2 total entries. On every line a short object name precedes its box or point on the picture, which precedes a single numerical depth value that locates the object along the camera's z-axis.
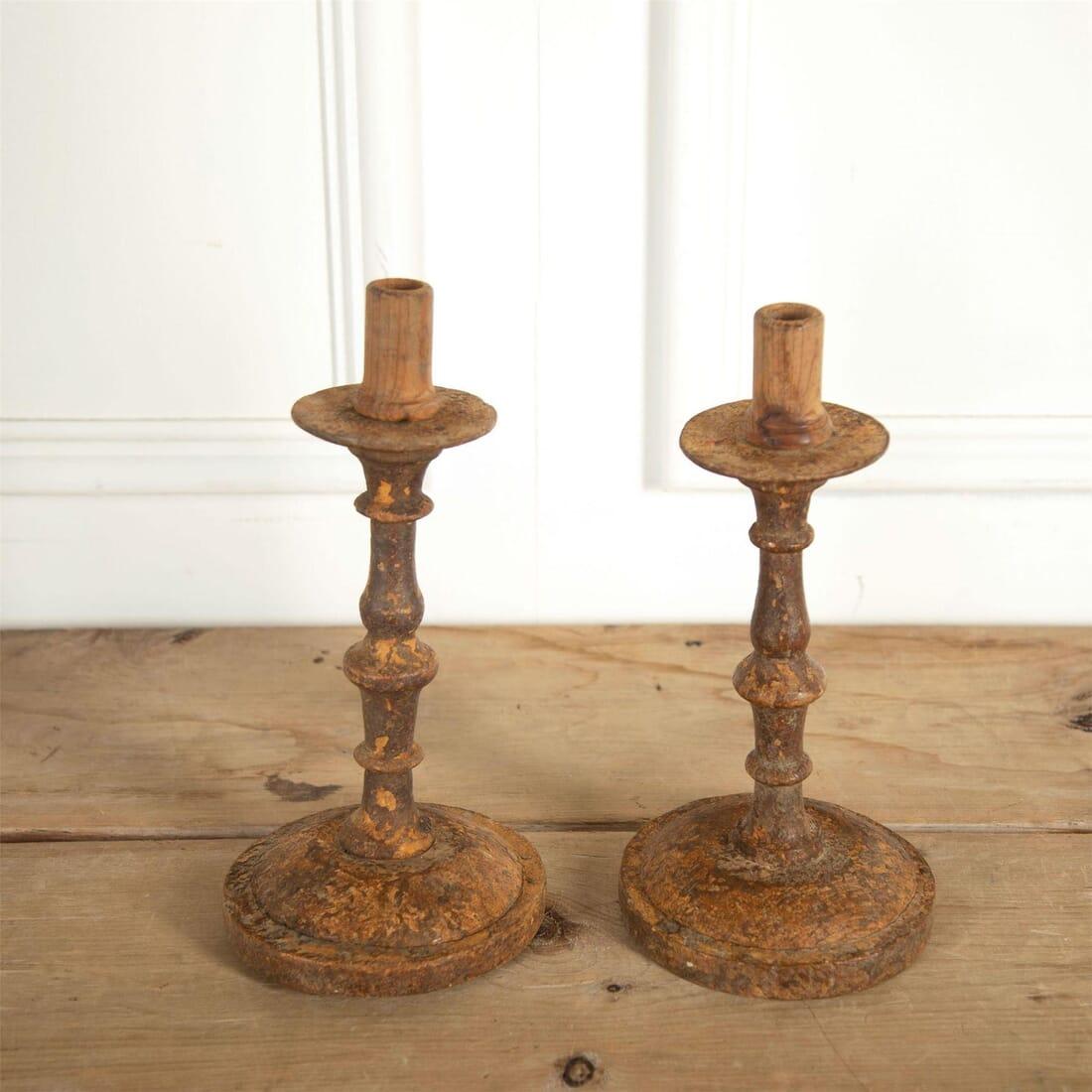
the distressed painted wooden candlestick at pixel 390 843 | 0.73
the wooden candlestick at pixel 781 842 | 0.73
